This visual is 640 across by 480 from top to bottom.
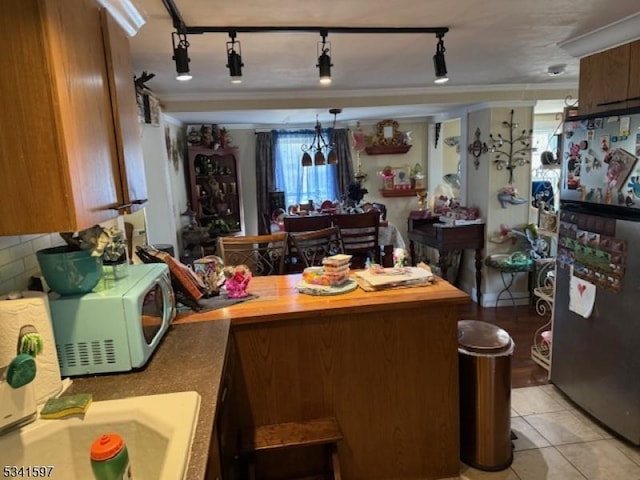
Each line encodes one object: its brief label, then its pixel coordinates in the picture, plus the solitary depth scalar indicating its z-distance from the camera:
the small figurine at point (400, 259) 2.29
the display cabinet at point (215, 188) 5.12
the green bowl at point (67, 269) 1.27
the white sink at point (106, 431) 1.04
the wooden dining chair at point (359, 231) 3.81
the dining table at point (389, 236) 4.57
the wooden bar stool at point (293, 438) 1.73
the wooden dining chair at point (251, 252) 2.71
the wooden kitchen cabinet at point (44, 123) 0.94
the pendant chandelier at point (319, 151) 5.43
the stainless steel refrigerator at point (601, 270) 2.10
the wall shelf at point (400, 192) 6.15
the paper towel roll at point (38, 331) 1.08
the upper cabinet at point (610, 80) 2.07
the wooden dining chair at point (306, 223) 3.92
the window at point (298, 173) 6.20
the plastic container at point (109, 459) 0.85
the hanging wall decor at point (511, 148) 4.29
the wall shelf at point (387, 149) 6.04
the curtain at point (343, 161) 6.11
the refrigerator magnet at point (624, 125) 2.08
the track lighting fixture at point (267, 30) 2.03
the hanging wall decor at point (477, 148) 4.38
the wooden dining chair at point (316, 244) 2.91
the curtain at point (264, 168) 6.09
